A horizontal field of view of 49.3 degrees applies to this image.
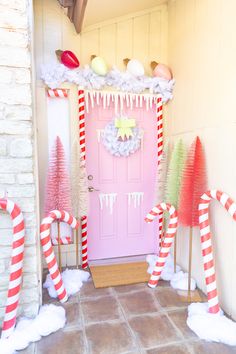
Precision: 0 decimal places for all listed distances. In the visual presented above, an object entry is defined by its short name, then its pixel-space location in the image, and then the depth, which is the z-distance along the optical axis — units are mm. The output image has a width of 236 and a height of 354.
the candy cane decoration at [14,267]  1823
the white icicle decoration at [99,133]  2953
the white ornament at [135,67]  2828
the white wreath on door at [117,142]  2939
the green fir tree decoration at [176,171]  2574
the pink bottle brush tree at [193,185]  2309
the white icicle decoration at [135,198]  3117
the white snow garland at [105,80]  2670
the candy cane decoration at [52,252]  2172
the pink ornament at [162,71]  2893
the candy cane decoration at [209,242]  2027
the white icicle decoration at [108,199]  3033
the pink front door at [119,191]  2969
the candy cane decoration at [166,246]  2469
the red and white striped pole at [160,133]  3033
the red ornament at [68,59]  2623
